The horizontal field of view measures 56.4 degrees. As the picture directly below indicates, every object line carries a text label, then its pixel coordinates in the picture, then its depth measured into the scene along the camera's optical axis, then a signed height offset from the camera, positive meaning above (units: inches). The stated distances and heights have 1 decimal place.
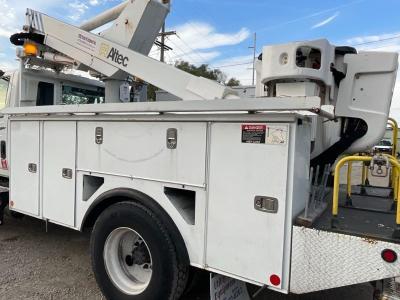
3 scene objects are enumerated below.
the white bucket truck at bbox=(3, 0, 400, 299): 95.3 -13.7
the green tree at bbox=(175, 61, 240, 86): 1603.2 +259.6
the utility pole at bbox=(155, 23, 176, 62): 1104.3 +246.7
